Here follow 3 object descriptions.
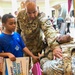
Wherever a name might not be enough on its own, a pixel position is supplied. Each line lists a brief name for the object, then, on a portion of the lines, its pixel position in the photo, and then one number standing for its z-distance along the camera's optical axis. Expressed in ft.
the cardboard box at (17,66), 4.89
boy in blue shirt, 5.26
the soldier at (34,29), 5.67
